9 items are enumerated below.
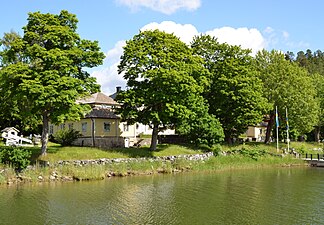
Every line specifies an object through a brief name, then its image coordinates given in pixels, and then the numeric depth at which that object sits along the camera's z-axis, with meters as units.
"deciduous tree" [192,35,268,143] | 53.56
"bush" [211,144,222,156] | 48.55
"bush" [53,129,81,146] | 48.42
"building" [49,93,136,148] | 52.31
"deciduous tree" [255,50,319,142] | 59.09
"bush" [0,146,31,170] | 33.00
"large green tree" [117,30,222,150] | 43.00
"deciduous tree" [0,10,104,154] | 35.03
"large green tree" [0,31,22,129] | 49.44
